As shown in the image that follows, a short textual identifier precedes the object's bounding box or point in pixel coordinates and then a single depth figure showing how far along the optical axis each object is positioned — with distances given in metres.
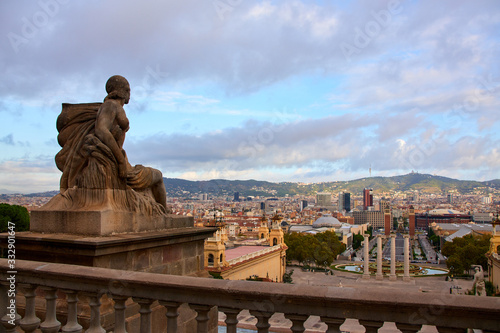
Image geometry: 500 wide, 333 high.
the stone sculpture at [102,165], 3.96
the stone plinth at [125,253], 3.32
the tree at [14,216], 26.56
